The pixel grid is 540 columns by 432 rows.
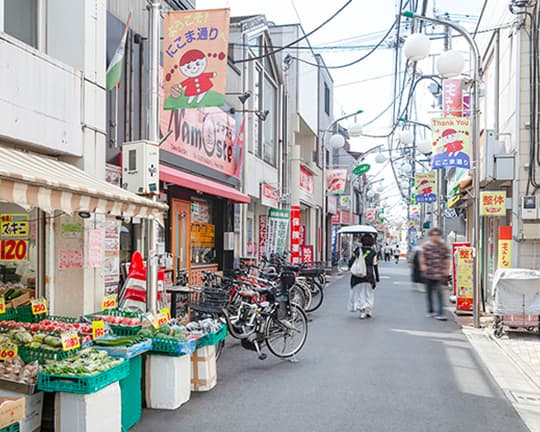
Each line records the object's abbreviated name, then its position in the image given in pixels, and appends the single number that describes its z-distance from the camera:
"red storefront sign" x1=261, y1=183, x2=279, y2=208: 17.22
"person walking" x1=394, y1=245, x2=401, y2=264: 50.06
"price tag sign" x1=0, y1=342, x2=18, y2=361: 4.83
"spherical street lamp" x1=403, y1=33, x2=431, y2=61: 9.58
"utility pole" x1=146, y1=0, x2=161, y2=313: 8.51
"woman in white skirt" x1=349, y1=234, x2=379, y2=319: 11.92
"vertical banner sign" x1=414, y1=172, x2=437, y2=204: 25.42
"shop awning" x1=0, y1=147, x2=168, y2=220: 4.18
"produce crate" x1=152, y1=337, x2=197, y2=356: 5.62
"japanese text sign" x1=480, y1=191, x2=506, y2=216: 11.67
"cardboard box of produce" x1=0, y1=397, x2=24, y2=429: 4.04
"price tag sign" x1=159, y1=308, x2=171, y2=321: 6.43
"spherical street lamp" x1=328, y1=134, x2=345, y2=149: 21.53
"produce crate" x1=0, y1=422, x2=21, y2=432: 4.19
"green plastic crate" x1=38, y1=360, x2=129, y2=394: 4.40
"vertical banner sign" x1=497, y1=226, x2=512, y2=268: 11.18
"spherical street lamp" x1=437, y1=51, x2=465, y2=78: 10.06
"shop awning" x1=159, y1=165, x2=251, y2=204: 9.13
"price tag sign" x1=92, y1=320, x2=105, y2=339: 5.44
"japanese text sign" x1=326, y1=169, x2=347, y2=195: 26.97
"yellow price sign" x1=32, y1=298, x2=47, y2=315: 6.16
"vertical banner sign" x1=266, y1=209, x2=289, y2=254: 17.72
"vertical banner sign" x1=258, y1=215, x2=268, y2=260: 17.91
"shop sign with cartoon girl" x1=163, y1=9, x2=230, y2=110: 8.14
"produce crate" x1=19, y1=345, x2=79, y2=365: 4.84
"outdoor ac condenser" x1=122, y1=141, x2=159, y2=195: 7.80
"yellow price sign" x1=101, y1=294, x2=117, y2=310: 6.84
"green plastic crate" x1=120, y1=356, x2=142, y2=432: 5.11
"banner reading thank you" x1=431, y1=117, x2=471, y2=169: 11.61
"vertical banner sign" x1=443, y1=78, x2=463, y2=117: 16.47
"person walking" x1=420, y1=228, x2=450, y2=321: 8.27
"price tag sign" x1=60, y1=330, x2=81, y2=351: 4.82
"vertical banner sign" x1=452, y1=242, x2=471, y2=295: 13.94
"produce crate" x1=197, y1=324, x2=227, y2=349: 6.20
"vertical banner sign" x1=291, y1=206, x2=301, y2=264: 19.34
